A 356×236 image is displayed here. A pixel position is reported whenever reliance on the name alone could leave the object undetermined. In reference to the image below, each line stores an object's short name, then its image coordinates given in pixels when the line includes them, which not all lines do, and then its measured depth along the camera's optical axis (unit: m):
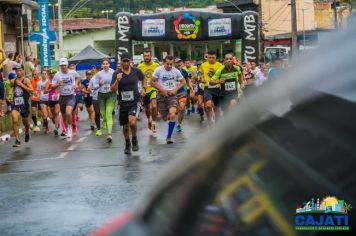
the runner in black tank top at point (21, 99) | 16.77
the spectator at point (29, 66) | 26.79
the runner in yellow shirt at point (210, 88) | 16.30
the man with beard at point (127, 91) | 13.64
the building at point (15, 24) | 32.97
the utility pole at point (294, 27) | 34.88
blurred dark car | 1.70
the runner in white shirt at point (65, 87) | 17.70
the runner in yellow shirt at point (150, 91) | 17.25
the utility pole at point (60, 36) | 41.08
